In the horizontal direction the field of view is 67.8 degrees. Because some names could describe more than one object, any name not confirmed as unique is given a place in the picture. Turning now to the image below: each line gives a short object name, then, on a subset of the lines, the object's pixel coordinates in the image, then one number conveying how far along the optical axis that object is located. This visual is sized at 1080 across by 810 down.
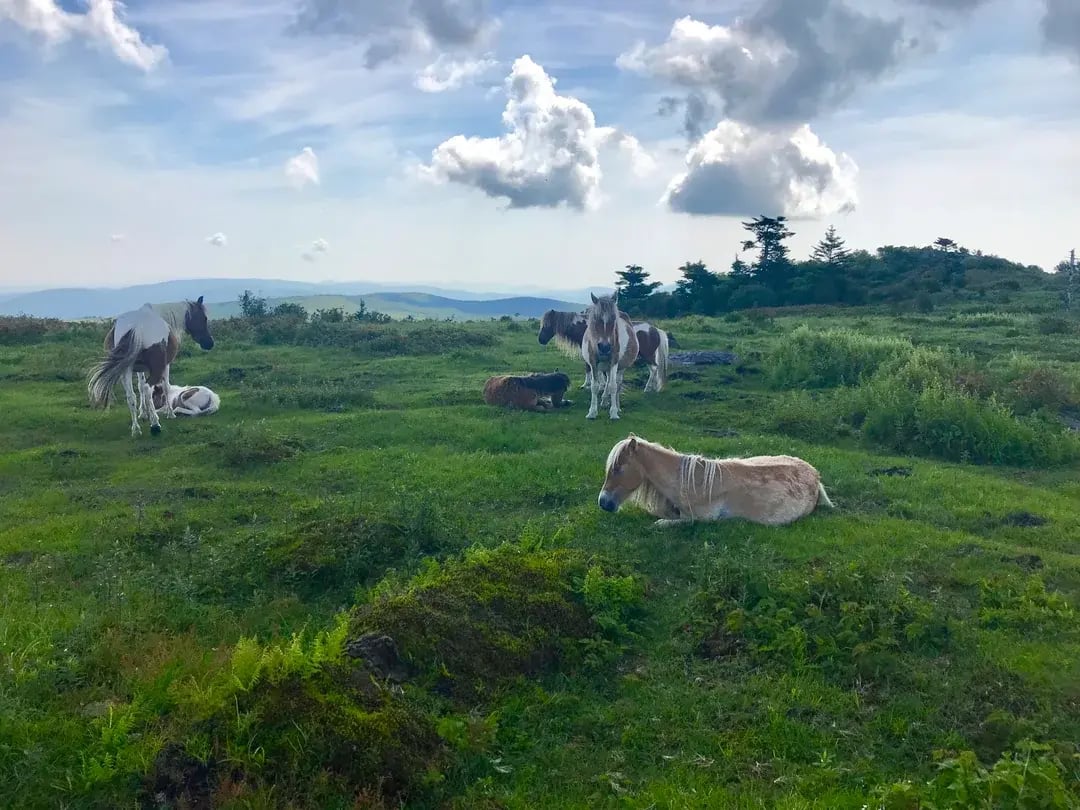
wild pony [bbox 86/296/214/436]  14.41
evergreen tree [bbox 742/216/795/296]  48.16
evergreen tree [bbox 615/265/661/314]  49.28
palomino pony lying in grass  9.28
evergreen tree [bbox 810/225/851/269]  52.66
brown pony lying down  16.58
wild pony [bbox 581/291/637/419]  16.12
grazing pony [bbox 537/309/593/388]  21.44
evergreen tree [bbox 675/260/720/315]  46.78
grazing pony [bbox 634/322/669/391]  18.38
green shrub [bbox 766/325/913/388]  18.41
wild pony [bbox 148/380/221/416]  16.00
